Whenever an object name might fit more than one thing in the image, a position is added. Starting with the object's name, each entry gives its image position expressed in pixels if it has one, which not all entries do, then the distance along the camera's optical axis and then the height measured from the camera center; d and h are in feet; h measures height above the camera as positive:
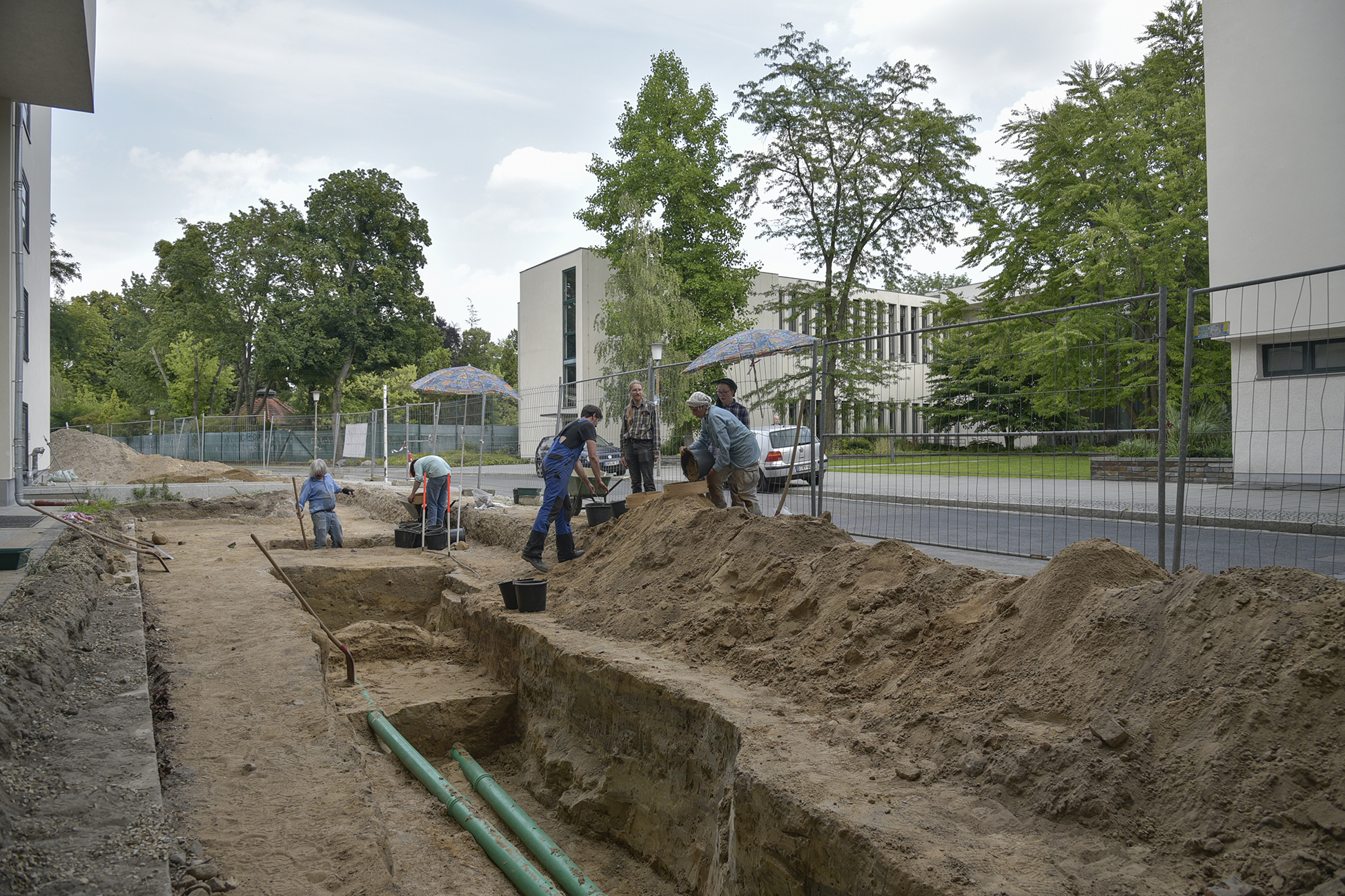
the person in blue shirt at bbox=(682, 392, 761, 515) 24.89 -0.49
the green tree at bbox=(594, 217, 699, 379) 90.27 +14.47
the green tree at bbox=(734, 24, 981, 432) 86.22 +29.23
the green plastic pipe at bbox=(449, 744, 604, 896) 13.09 -7.20
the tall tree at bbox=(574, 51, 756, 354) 95.30 +28.95
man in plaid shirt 30.83 -0.12
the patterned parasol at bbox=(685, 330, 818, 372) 33.88 +3.83
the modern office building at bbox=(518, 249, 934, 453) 117.08 +17.94
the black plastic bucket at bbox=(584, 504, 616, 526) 30.07 -2.92
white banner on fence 67.31 -0.63
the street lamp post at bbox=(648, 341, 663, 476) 32.81 +3.31
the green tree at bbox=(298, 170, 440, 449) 124.36 +23.84
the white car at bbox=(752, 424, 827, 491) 29.63 -0.86
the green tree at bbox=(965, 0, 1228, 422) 62.44 +21.12
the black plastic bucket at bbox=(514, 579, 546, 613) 21.85 -4.30
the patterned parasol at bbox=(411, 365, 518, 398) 45.73 +2.87
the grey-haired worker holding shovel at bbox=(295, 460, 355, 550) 34.40 -3.14
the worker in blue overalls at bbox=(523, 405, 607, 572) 25.43 -1.42
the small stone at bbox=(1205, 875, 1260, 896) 7.14 -3.96
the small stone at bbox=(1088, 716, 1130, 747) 9.25 -3.36
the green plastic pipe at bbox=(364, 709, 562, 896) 13.26 -7.06
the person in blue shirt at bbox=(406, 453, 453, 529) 33.76 -2.14
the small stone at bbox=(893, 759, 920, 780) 10.14 -4.19
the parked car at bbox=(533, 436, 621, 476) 44.16 -1.19
